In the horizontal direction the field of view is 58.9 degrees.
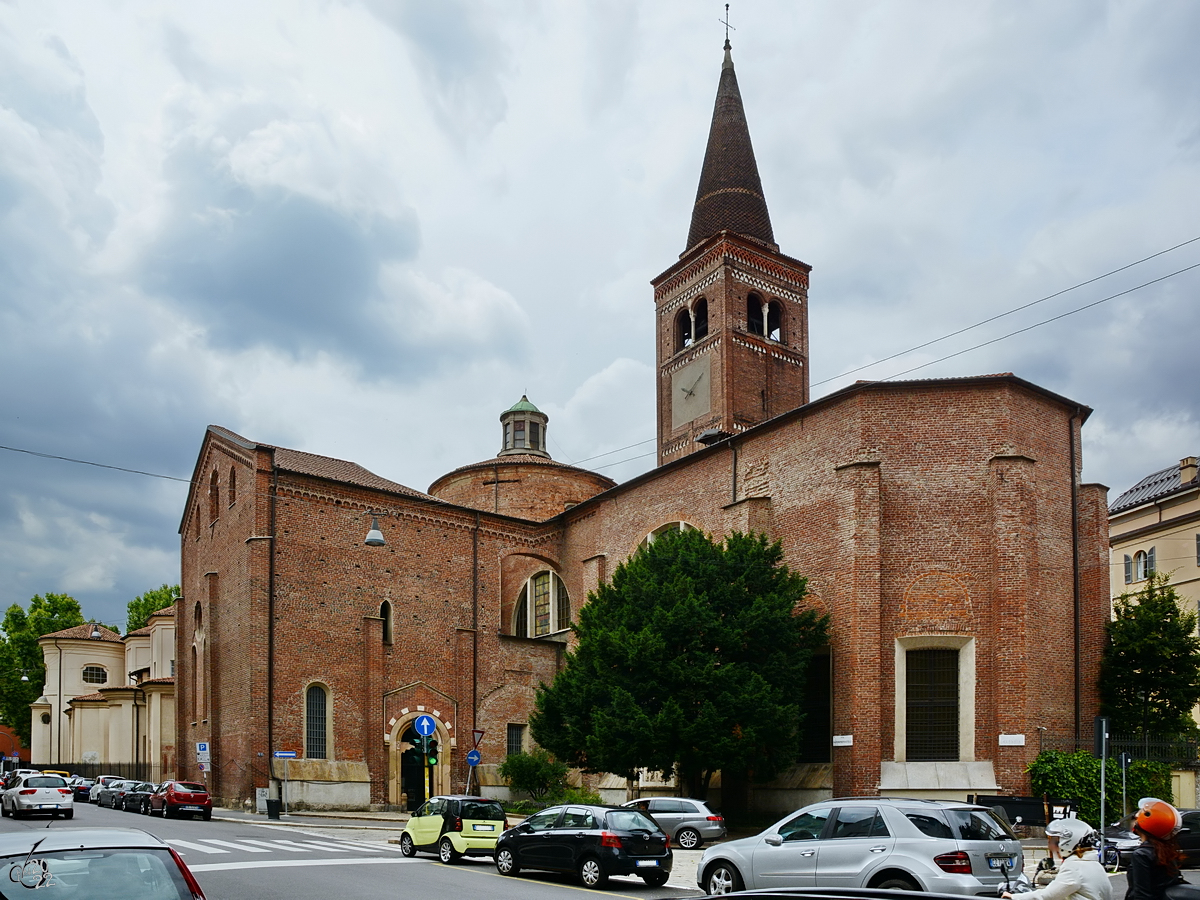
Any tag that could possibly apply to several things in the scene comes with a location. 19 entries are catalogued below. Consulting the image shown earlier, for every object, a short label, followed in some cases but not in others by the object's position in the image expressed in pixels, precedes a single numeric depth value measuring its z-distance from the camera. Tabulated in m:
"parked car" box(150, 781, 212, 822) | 30.38
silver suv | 11.45
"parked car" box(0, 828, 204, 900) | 6.24
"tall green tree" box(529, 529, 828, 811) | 24.80
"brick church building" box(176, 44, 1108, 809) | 26.45
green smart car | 18.73
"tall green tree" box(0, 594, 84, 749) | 66.56
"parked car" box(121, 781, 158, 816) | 32.47
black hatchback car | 15.55
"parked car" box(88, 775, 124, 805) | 38.49
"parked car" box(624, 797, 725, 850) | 21.97
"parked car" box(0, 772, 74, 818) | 27.33
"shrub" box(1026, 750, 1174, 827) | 24.19
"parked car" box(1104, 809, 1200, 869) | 18.16
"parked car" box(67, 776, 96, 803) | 43.03
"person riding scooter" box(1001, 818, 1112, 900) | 6.33
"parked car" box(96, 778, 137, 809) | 35.31
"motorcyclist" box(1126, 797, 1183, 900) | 5.59
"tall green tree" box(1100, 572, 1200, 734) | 26.67
